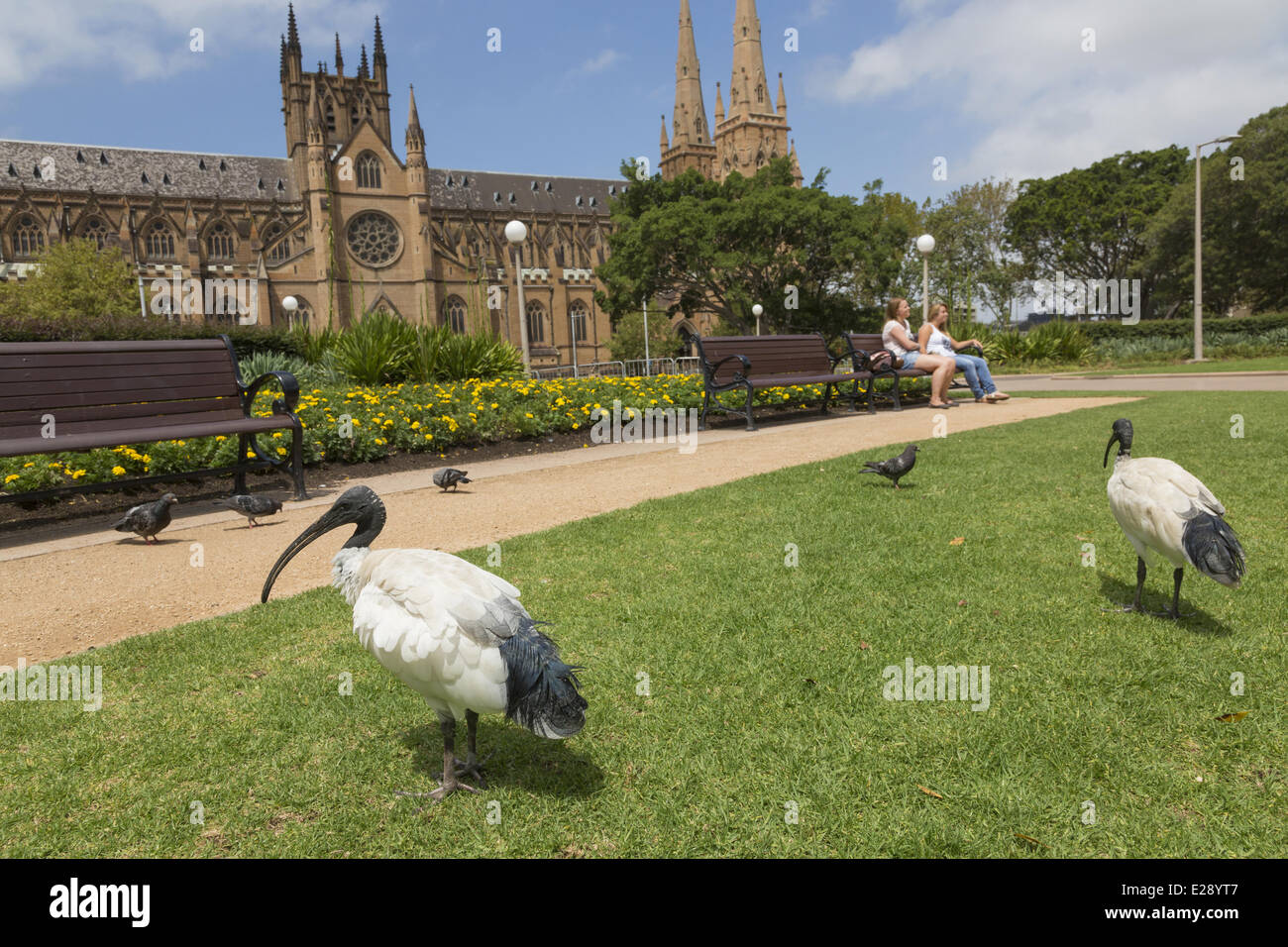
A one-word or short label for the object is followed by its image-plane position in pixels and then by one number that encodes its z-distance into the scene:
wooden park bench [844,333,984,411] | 13.48
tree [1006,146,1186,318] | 51.66
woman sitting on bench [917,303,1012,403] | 13.33
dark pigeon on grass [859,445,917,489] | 6.36
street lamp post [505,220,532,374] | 14.76
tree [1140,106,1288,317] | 38.94
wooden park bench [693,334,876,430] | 11.52
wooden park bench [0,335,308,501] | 6.36
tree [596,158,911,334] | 42.50
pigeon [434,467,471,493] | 7.42
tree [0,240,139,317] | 43.81
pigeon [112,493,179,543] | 5.88
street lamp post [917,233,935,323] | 17.72
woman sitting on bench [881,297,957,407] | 13.09
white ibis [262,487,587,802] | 2.31
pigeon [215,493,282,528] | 6.25
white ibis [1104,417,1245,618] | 3.24
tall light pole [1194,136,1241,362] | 27.03
